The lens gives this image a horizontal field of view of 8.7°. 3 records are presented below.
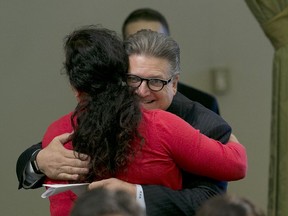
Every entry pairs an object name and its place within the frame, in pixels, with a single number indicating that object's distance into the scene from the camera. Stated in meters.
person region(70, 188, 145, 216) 4.71
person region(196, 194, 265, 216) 4.67
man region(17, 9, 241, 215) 5.17
